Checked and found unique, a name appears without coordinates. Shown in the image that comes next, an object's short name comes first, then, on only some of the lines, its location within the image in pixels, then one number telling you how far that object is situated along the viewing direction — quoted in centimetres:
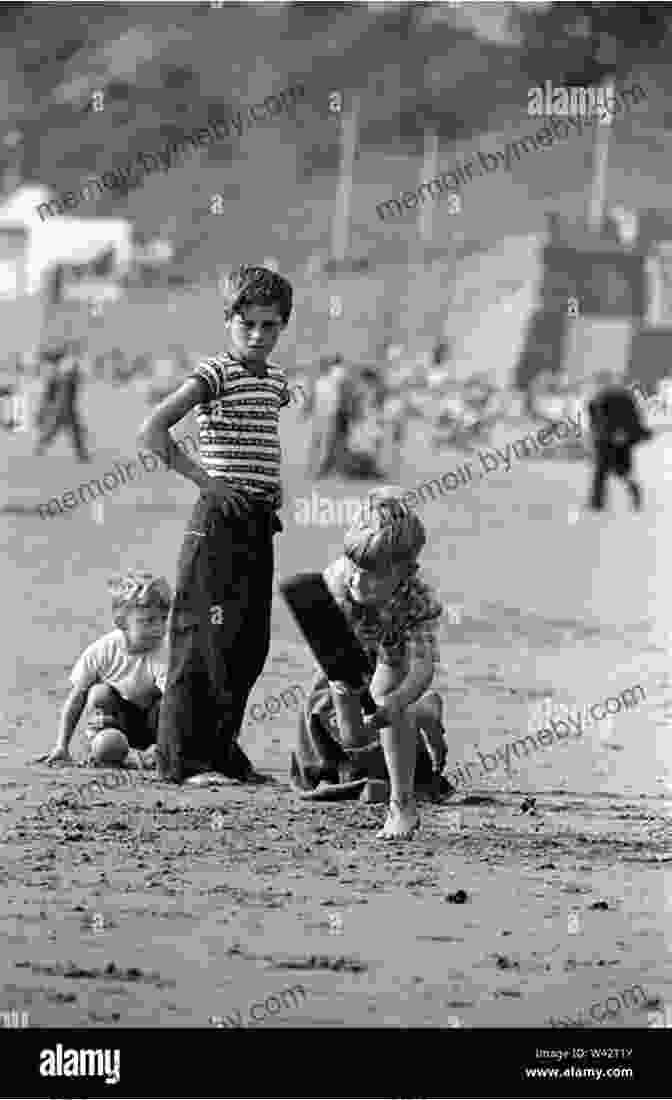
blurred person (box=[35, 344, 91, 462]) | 3281
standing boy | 785
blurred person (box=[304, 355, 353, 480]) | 2958
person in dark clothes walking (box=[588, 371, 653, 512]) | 2603
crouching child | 720
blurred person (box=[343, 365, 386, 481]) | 3022
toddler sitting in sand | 870
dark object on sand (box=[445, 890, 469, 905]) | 692
